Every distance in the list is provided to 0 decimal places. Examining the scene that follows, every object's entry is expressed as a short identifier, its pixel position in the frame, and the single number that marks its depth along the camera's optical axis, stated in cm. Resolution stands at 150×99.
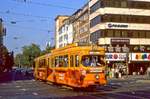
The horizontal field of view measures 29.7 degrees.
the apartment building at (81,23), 5917
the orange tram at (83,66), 1806
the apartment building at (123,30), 5093
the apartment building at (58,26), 8988
